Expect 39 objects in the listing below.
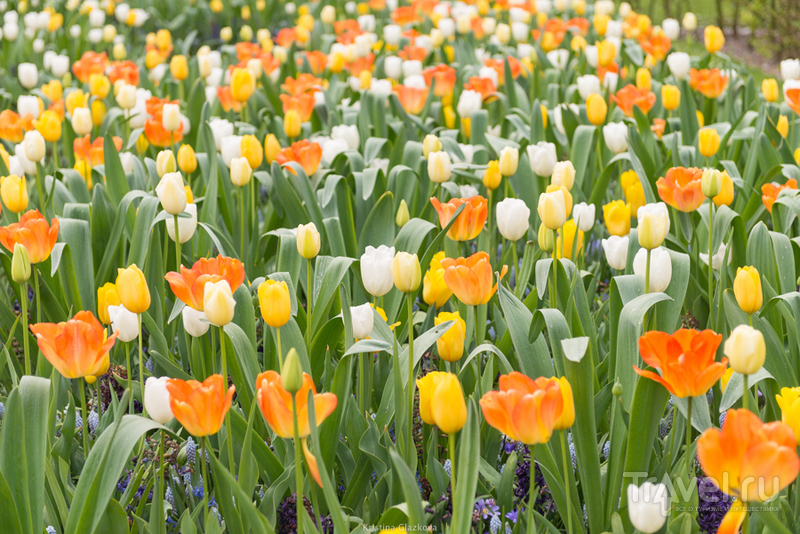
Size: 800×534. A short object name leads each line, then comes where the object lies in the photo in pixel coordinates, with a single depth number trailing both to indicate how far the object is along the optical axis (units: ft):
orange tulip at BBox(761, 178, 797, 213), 10.78
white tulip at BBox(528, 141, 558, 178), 11.44
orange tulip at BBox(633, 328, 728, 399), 8.84
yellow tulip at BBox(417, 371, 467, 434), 8.80
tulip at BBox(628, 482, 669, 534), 8.59
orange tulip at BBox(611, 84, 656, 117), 13.44
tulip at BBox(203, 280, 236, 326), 9.16
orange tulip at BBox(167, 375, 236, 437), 8.84
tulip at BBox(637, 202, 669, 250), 9.70
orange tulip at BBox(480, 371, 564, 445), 8.71
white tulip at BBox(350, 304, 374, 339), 9.65
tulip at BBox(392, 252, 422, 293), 9.37
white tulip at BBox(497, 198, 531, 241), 10.34
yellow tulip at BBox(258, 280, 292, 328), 9.32
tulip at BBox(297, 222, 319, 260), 9.85
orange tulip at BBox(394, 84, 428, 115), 14.83
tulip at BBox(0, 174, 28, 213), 10.79
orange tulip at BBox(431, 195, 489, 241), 10.35
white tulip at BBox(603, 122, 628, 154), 11.92
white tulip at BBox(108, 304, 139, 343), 9.80
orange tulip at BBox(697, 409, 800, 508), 8.41
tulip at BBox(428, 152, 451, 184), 11.13
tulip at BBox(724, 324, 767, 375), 8.72
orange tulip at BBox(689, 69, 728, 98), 14.66
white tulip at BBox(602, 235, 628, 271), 10.35
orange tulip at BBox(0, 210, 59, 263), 9.99
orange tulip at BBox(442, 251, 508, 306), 9.52
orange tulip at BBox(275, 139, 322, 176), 11.72
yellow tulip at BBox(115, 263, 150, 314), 9.43
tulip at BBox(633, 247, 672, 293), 9.84
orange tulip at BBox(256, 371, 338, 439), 8.82
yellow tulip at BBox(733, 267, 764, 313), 9.47
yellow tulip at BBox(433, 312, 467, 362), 9.51
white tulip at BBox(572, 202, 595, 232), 10.77
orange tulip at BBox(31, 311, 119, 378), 9.18
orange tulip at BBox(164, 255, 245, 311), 9.40
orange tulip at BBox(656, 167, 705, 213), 10.40
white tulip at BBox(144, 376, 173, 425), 9.07
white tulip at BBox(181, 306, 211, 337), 9.75
